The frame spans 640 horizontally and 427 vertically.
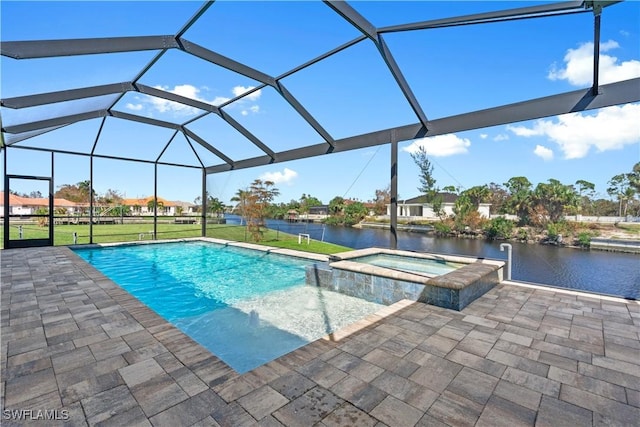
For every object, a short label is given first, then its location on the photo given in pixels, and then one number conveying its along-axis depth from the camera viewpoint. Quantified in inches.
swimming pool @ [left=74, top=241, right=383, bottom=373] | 149.6
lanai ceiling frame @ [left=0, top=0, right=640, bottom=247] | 143.3
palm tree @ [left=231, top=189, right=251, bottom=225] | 542.0
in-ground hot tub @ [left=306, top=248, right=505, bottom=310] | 156.9
